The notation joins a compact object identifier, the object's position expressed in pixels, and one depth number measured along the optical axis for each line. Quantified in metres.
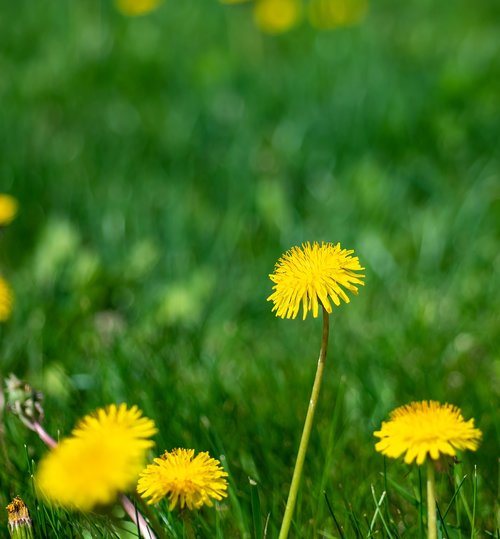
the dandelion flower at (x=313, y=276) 0.99
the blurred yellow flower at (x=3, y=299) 1.19
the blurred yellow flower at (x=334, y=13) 2.62
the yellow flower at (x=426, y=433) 0.97
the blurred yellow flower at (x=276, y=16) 2.54
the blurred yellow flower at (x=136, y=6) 2.64
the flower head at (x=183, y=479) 0.98
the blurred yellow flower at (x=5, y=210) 1.33
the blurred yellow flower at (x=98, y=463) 0.93
